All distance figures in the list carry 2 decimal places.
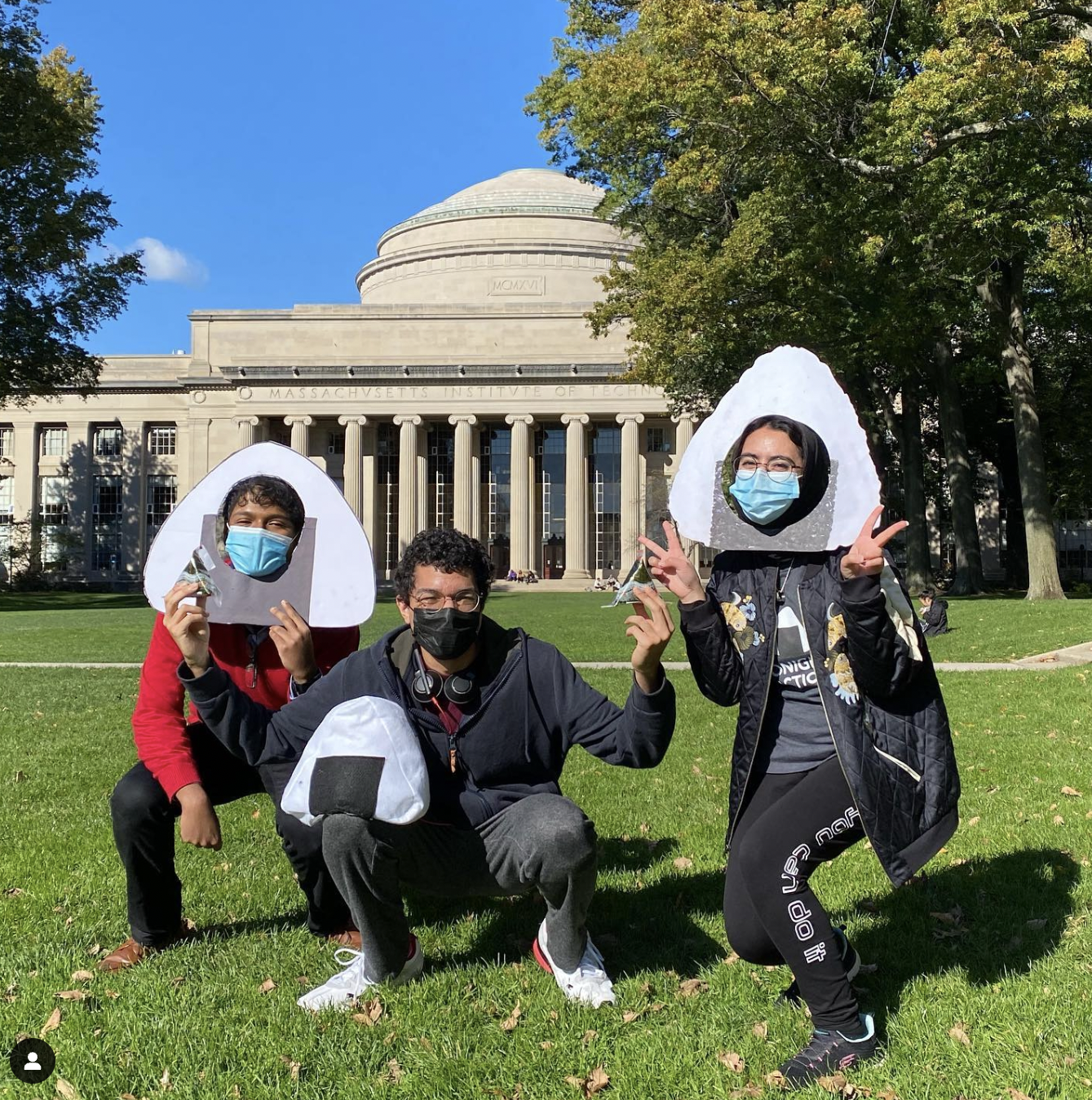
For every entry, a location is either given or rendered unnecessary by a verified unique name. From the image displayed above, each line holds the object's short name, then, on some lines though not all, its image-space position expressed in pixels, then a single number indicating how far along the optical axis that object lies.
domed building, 68.44
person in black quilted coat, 3.30
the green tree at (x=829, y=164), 17.80
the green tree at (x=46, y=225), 30.36
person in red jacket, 4.17
